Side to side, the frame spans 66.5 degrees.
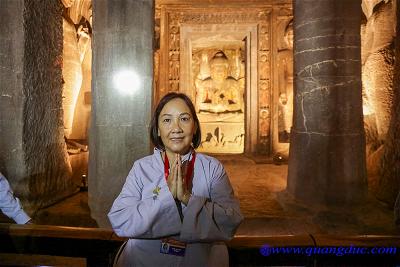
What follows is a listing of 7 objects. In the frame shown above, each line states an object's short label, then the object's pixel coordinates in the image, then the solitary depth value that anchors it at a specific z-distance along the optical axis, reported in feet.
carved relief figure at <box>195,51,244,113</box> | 37.50
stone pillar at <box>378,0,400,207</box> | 15.48
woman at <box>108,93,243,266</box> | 4.33
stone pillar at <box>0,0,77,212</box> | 13.70
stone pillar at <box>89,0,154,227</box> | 14.48
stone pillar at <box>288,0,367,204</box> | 15.42
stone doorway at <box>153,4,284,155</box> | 31.17
